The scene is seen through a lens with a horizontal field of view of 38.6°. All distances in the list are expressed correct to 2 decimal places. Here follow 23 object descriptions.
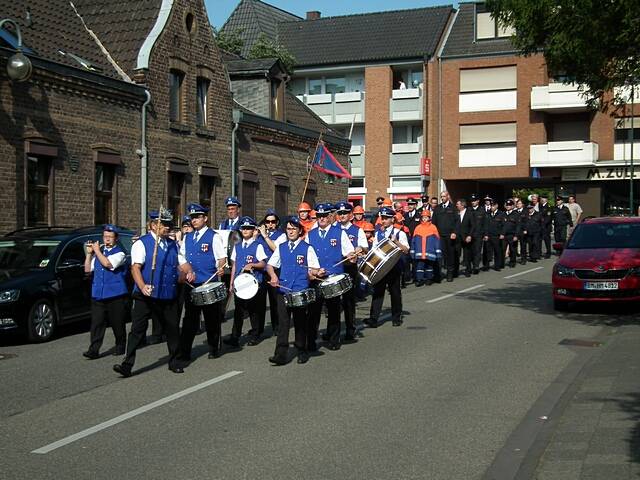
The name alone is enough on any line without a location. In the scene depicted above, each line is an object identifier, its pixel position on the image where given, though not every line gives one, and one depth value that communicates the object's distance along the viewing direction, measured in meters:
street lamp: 19.45
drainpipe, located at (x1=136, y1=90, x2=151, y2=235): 24.75
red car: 15.40
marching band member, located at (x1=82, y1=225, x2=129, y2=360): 11.76
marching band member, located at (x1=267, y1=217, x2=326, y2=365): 11.18
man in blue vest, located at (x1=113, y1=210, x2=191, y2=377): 10.49
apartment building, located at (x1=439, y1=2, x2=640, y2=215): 48.31
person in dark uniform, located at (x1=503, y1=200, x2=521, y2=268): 26.75
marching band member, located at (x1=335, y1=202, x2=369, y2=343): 12.99
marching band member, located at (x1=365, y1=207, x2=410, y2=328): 14.39
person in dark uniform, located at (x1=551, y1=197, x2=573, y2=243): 29.62
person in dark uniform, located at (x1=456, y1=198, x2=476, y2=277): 23.77
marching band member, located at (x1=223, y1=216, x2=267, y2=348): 12.34
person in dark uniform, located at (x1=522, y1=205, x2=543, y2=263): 28.45
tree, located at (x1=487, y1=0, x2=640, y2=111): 13.58
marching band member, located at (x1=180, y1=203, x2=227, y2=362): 11.44
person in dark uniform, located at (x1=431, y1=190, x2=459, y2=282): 23.30
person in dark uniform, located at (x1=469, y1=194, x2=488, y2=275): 24.45
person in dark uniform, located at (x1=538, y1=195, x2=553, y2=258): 29.83
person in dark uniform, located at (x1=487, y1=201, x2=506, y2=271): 25.83
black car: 13.10
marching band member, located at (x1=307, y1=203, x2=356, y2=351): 12.21
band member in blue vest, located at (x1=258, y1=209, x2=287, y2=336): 12.89
